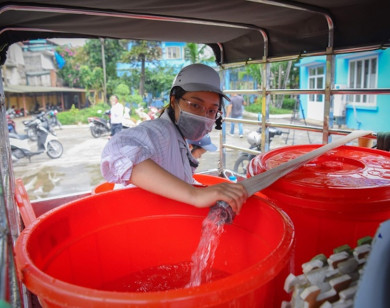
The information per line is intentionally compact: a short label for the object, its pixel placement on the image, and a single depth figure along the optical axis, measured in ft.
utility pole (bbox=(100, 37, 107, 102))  65.72
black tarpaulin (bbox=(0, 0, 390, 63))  6.42
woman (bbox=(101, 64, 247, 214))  3.47
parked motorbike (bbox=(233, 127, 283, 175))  18.16
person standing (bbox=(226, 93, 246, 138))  35.48
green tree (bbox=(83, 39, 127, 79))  72.18
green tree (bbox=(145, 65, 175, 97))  70.23
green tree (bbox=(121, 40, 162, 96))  64.28
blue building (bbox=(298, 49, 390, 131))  34.76
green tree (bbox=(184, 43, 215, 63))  44.50
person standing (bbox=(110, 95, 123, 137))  33.58
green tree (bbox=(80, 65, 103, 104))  71.05
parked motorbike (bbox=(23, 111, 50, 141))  34.22
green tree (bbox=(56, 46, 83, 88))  80.23
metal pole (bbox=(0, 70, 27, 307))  1.31
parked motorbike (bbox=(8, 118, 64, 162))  29.14
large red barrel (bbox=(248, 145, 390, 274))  3.21
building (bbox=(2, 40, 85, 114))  71.05
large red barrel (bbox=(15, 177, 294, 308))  1.88
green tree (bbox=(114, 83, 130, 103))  64.63
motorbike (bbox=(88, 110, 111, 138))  42.67
